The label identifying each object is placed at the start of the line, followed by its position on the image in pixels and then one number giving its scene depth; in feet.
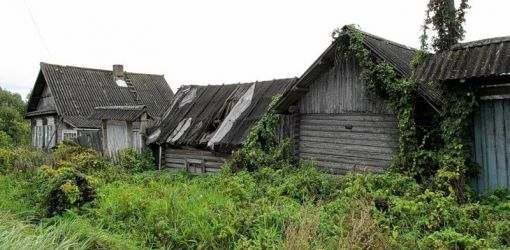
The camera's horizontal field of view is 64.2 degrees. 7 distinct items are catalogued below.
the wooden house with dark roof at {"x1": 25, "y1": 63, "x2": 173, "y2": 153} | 82.89
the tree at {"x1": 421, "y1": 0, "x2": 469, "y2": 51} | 31.35
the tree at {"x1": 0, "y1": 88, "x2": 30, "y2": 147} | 113.10
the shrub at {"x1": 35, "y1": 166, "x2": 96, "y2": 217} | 29.99
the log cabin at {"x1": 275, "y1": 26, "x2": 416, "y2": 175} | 35.47
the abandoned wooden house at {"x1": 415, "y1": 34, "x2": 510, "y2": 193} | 27.43
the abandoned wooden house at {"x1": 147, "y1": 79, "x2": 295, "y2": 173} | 48.67
